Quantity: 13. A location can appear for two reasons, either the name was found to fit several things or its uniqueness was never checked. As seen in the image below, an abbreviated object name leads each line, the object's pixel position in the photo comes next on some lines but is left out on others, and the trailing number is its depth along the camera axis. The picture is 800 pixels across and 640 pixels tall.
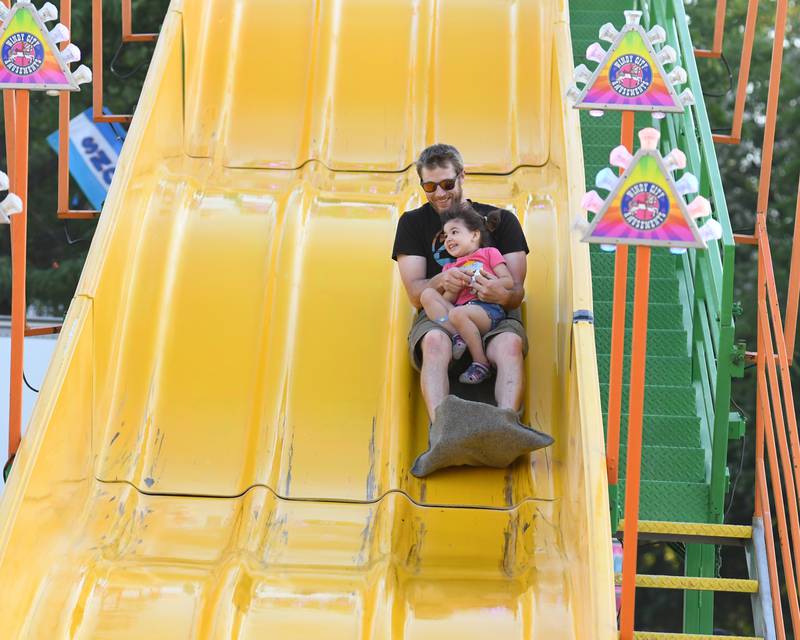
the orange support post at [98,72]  12.46
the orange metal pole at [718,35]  12.58
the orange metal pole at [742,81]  11.28
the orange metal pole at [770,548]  8.67
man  8.45
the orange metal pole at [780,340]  8.65
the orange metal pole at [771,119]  10.26
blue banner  20.88
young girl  8.58
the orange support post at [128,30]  13.13
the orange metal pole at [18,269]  7.91
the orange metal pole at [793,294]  9.51
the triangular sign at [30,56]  8.01
